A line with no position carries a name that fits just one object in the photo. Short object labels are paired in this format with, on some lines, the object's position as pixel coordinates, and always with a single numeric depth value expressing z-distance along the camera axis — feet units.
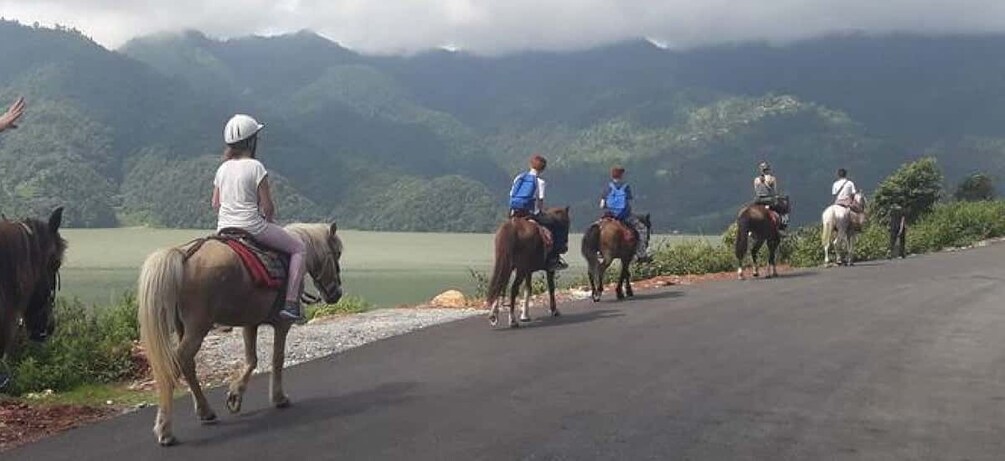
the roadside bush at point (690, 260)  77.05
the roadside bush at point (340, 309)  57.00
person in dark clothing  92.63
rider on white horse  78.74
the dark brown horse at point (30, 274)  23.57
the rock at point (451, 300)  58.90
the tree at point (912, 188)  108.17
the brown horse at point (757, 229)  66.23
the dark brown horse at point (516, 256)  42.06
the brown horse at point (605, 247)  53.16
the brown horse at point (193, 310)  22.71
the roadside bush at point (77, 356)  31.45
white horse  78.43
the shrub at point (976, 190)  140.15
